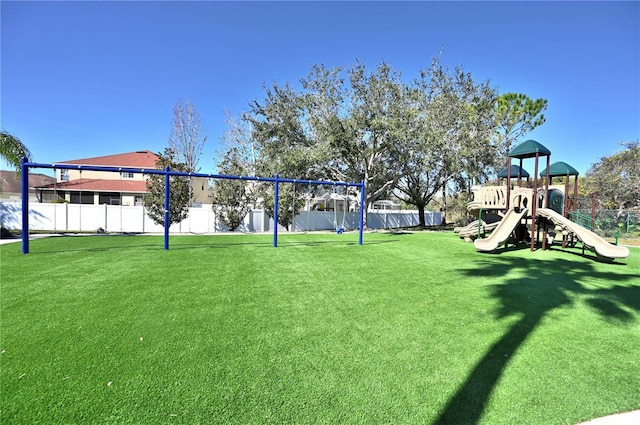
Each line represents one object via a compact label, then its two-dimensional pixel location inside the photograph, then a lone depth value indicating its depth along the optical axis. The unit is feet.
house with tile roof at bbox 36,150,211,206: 83.92
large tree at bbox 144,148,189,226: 56.24
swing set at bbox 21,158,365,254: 26.35
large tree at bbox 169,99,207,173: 83.82
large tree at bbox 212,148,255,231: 59.57
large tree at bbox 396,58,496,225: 51.62
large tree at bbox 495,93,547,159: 71.97
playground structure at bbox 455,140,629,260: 32.07
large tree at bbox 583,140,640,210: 65.46
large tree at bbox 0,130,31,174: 48.21
